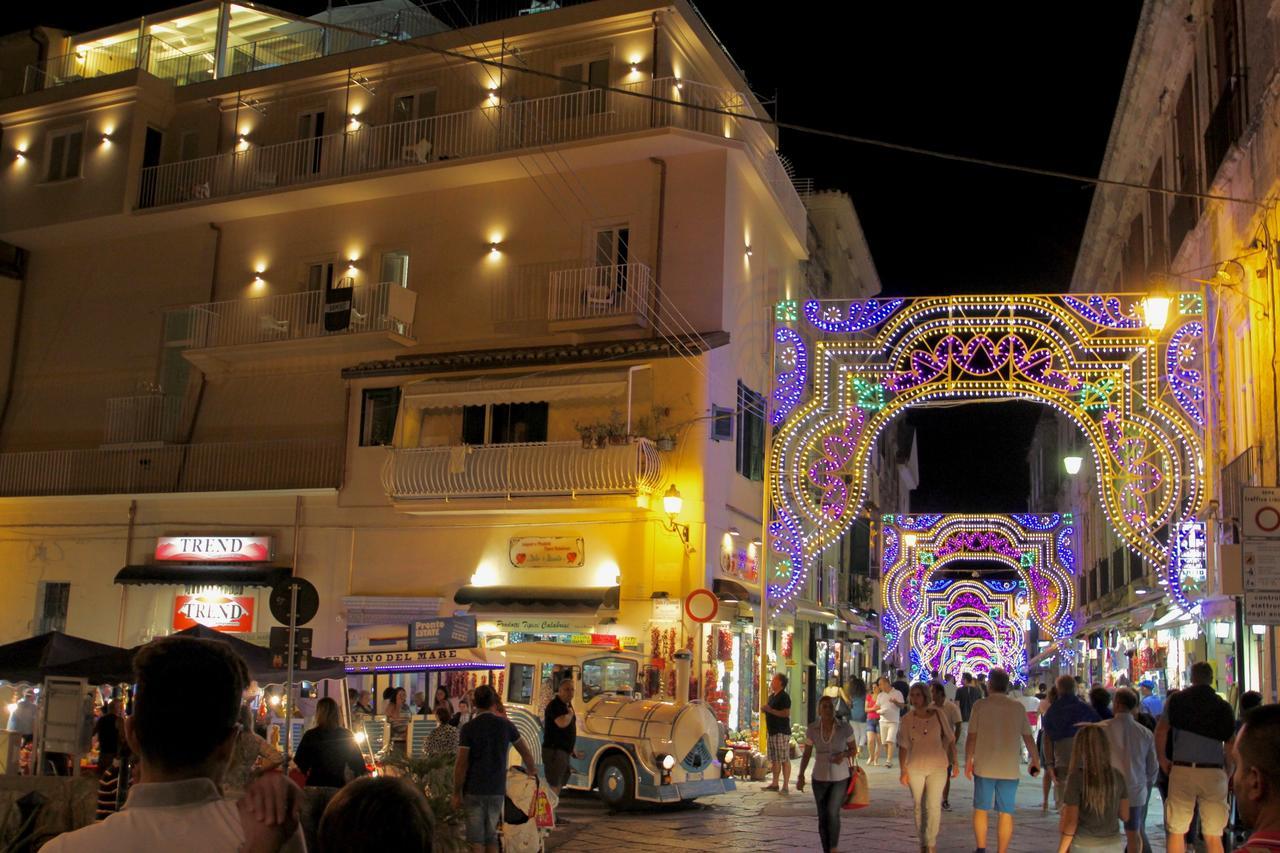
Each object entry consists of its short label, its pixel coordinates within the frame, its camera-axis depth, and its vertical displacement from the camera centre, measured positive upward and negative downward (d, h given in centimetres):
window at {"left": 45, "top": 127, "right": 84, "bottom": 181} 3014 +1080
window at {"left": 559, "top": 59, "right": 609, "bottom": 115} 2545 +1101
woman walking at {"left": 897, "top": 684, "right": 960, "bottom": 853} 1280 -99
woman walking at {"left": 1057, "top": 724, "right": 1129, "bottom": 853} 900 -93
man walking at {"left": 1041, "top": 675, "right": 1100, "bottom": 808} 1394 -61
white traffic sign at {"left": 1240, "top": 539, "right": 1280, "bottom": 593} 1137 +92
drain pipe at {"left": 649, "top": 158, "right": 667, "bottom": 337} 2450 +786
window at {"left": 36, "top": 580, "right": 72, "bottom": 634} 2880 +28
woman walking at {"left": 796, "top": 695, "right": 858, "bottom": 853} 1287 -125
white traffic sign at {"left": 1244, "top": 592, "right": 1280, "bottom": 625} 1130 +55
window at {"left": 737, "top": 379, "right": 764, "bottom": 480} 2630 +444
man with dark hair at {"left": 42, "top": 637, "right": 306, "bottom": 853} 306 -32
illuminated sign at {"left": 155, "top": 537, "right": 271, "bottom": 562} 2694 +157
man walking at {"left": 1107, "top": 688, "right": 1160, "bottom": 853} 1135 -78
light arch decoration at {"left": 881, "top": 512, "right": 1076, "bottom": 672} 3797 +314
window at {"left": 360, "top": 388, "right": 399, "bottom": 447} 2638 +440
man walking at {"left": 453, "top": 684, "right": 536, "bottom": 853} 1078 -114
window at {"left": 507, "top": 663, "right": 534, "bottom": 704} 1927 -68
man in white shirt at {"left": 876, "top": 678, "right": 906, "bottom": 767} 2530 -108
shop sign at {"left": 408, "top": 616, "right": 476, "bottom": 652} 1823 -1
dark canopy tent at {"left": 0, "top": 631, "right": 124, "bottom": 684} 1363 -40
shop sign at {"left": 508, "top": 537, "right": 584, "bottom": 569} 2433 +164
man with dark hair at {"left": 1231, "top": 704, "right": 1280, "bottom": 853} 368 -30
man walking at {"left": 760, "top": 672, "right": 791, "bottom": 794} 2055 -125
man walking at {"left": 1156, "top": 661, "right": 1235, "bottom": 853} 1127 -77
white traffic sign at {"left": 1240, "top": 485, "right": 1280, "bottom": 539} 1167 +142
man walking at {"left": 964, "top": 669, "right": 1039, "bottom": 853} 1280 -93
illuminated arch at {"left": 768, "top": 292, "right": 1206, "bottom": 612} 2044 +446
